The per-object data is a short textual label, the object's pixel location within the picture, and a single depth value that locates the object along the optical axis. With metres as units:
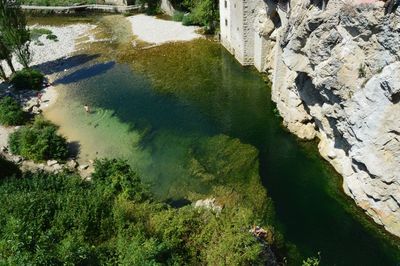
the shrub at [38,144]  29.30
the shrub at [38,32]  55.59
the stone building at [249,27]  36.94
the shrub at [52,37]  53.91
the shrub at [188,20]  53.64
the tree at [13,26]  37.78
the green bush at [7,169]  25.58
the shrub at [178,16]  56.16
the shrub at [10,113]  33.98
